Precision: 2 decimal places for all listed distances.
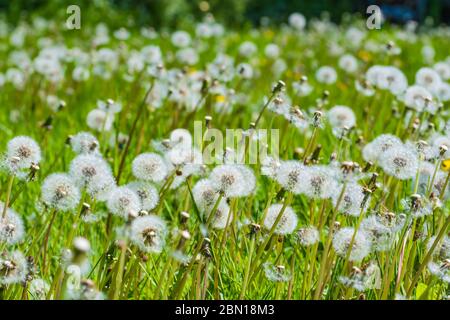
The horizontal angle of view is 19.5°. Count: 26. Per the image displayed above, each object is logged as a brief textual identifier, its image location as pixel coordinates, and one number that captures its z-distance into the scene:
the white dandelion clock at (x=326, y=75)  2.92
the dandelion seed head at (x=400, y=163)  1.66
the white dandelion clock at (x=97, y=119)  2.23
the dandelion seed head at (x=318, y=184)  1.59
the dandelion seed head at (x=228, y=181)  1.59
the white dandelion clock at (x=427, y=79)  2.28
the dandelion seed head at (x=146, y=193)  1.64
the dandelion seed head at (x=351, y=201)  1.63
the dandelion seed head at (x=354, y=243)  1.58
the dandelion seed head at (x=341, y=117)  2.16
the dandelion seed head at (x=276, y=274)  1.60
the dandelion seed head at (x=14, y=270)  1.50
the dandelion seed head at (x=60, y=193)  1.56
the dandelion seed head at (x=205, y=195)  1.65
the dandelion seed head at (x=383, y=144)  1.75
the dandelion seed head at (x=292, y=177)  1.60
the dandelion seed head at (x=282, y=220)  1.65
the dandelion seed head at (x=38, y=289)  1.58
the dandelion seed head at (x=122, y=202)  1.58
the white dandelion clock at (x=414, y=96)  2.10
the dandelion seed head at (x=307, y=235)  1.62
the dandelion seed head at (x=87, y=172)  1.58
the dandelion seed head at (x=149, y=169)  1.69
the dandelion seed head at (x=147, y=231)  1.51
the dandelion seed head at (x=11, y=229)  1.55
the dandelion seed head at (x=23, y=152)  1.64
